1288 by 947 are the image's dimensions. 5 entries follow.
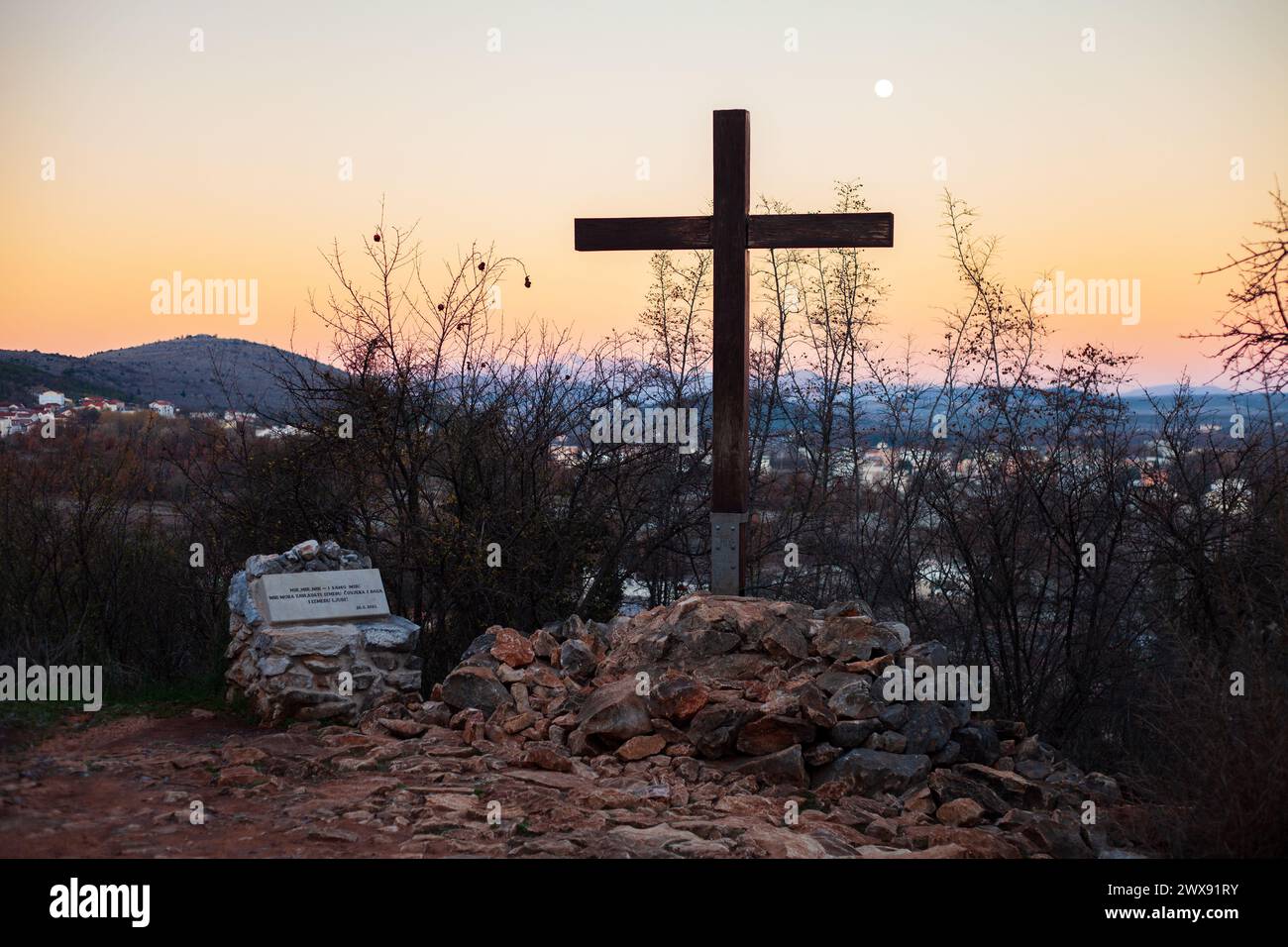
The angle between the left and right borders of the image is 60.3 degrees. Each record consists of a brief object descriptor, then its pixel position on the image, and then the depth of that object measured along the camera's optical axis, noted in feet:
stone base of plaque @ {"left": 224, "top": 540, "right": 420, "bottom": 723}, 26.14
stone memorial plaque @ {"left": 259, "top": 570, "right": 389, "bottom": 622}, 27.30
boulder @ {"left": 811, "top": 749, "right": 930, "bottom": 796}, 21.27
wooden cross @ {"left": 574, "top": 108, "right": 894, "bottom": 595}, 27.58
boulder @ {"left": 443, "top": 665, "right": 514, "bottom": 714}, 25.29
